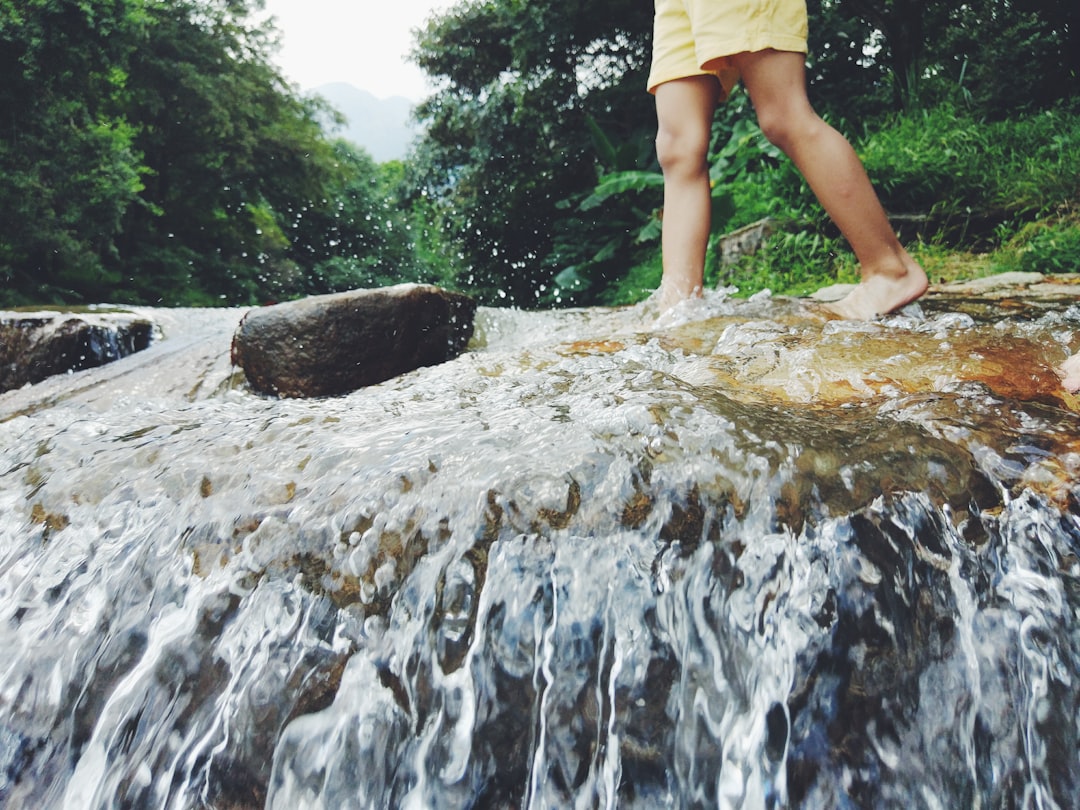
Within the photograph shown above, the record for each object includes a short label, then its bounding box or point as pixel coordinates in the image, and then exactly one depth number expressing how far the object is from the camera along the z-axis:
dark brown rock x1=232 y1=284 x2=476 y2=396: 2.35
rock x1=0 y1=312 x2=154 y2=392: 3.46
